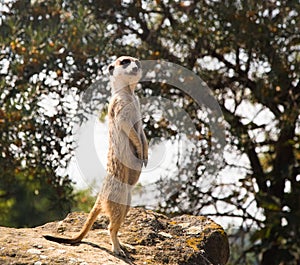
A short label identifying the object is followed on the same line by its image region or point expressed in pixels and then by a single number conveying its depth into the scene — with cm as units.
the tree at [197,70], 1745
